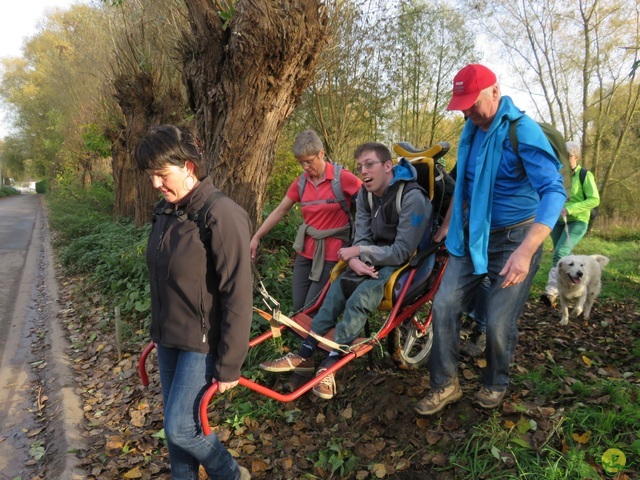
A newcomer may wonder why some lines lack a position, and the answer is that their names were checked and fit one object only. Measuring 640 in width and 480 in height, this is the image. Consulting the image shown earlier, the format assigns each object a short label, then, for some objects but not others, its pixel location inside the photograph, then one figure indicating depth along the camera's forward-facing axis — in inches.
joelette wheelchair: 125.4
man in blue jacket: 98.8
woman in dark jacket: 85.0
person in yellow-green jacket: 205.2
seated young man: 128.4
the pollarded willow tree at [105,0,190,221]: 298.2
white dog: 191.2
